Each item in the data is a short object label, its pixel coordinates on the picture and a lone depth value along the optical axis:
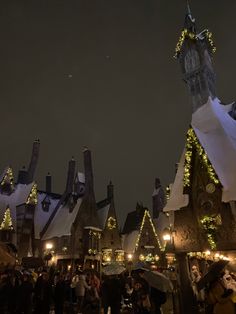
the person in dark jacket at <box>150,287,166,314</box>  7.49
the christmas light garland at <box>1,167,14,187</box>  31.39
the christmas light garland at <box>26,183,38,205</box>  29.09
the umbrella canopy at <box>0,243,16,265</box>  15.27
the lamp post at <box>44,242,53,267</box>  30.47
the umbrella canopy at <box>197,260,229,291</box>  5.28
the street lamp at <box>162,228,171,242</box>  16.69
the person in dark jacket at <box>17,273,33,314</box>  8.93
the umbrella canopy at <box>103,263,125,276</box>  9.16
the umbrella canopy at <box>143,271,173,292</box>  7.29
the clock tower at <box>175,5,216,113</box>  29.24
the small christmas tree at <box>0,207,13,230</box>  26.47
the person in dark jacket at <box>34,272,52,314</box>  9.39
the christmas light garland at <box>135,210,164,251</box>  32.76
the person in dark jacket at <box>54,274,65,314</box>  9.86
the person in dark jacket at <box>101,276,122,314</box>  8.32
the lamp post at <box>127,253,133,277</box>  31.53
